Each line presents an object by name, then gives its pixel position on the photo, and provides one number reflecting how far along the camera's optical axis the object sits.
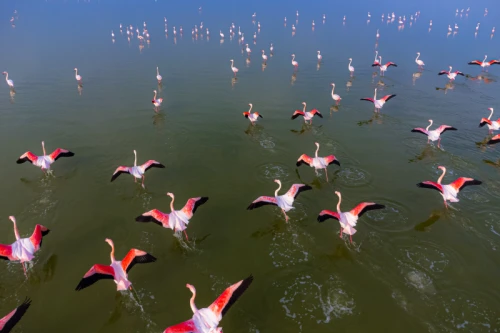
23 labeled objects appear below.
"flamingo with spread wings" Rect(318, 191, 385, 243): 8.48
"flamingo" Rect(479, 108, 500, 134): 14.42
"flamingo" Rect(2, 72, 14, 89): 20.34
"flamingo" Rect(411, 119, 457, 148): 13.68
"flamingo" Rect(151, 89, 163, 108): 17.21
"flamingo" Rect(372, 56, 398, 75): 23.30
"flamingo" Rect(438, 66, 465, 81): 21.77
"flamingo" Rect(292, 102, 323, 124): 15.73
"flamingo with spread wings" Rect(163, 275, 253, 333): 5.90
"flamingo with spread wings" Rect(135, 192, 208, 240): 8.57
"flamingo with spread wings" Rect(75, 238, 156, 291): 6.64
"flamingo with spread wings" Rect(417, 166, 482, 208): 9.86
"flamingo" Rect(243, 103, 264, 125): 15.75
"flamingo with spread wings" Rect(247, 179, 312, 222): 9.18
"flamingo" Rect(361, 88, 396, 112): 17.09
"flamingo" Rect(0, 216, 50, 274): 7.31
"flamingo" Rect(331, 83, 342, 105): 18.83
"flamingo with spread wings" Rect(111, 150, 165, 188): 10.68
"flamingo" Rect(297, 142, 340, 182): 11.44
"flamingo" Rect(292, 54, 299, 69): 25.33
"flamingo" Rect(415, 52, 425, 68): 25.17
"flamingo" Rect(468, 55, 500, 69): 23.73
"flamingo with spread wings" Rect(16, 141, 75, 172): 11.31
